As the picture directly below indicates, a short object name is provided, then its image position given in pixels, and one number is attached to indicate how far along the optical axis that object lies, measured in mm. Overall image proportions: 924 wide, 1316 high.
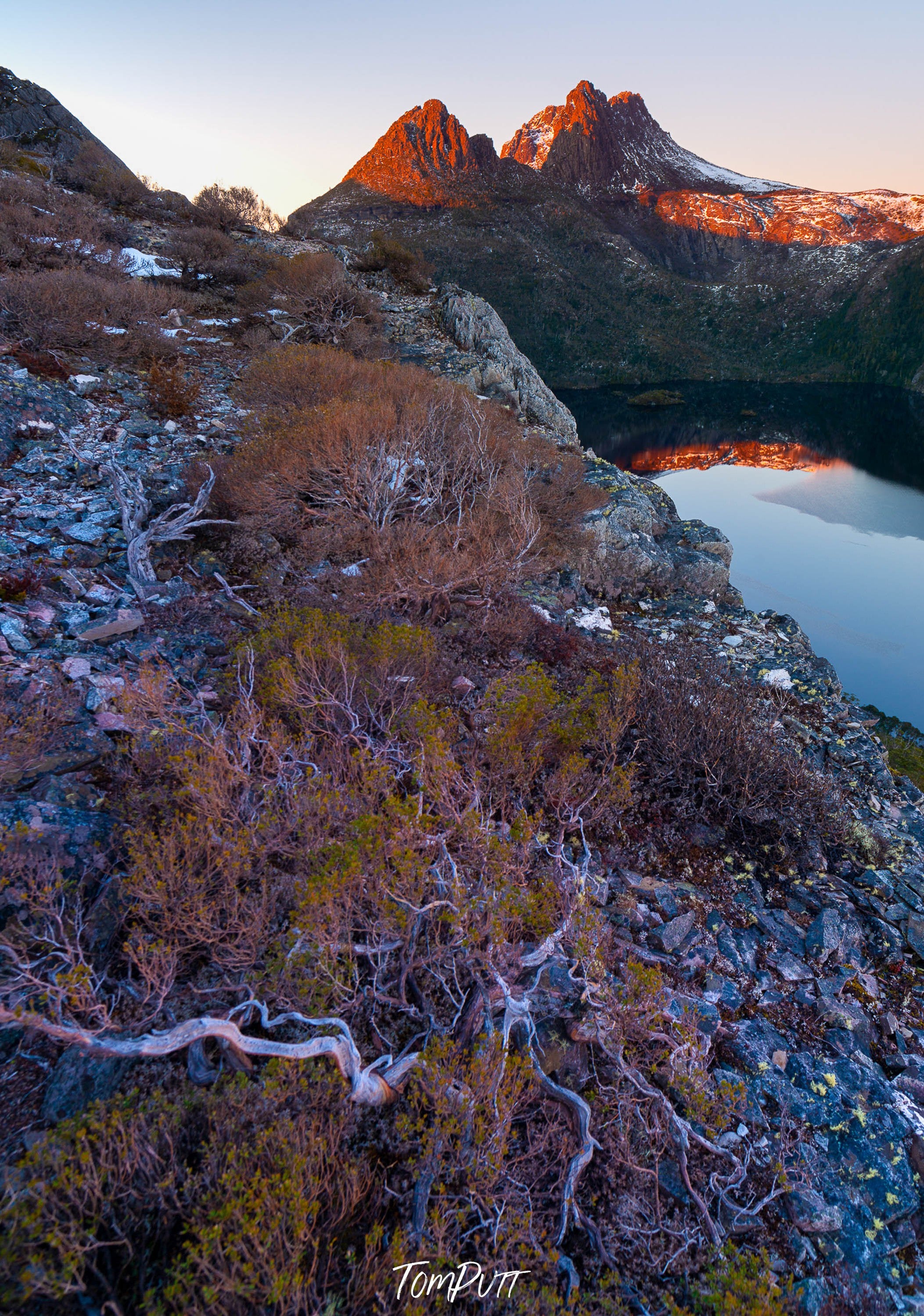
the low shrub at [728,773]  4703
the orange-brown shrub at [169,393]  10023
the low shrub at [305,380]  10000
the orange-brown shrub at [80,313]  10750
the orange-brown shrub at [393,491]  6988
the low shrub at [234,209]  22922
